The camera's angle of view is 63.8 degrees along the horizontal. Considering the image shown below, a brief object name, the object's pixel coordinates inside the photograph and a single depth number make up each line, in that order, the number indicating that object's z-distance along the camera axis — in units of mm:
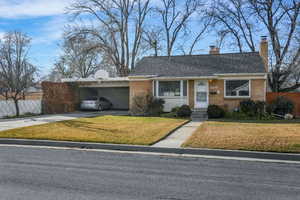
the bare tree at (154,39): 33000
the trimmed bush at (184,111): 17047
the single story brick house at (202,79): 17344
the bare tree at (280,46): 22594
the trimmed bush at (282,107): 16500
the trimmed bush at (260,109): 15927
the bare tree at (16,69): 18281
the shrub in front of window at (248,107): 16078
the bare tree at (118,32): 30766
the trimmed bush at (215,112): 16406
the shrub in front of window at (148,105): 18438
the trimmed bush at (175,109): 17667
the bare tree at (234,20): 26656
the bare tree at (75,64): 36719
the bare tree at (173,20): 31711
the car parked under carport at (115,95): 27047
